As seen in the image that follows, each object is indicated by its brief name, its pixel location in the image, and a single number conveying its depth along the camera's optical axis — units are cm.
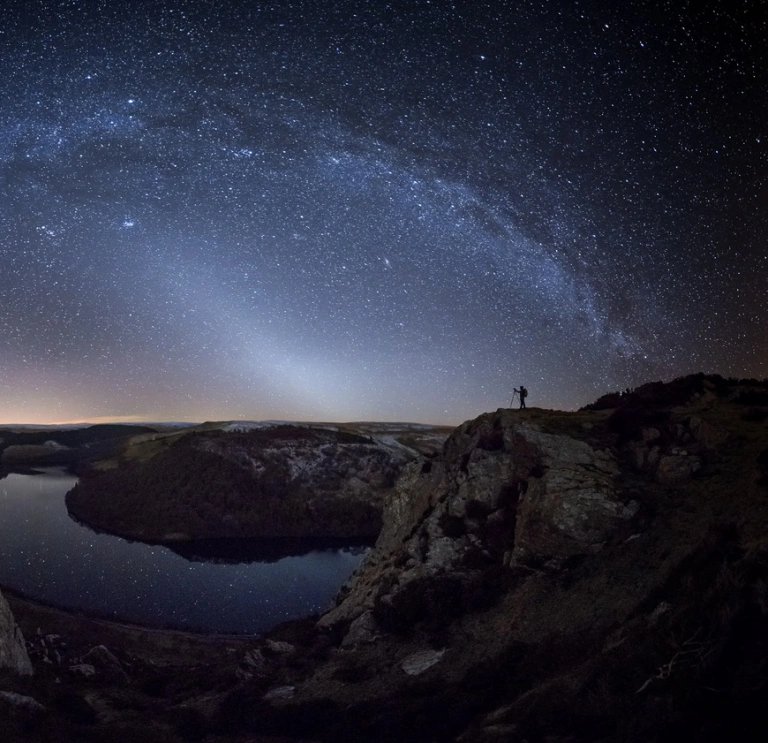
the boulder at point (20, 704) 1384
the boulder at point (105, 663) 2128
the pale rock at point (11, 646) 1691
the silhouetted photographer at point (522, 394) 2884
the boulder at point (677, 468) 1877
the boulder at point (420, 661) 1622
